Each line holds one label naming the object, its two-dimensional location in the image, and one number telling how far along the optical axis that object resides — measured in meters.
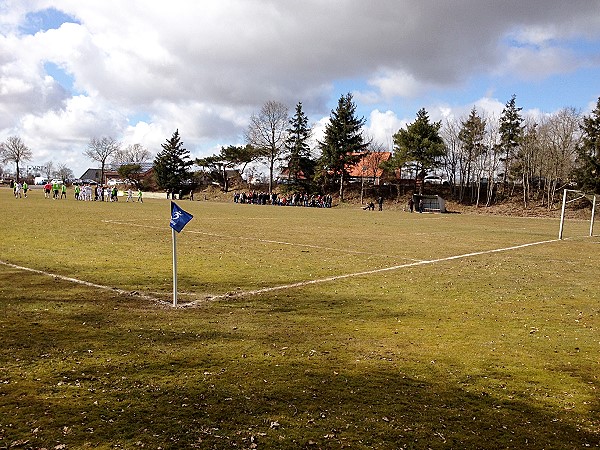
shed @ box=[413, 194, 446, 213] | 62.28
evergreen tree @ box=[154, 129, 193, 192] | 89.56
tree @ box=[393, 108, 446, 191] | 68.50
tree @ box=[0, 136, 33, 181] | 119.12
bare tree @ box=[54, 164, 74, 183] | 153.20
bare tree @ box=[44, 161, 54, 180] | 155.88
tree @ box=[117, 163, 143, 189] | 96.94
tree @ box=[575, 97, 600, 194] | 57.44
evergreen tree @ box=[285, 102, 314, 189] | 80.81
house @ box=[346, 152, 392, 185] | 81.40
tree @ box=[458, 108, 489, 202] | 72.12
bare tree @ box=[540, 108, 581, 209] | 60.84
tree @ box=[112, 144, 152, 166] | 122.44
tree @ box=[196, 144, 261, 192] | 87.88
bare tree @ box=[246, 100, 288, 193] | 84.25
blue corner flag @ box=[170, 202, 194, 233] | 8.86
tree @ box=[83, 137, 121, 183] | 119.62
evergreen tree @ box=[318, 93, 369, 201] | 76.62
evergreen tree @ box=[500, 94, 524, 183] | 70.94
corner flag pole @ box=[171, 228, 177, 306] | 8.68
